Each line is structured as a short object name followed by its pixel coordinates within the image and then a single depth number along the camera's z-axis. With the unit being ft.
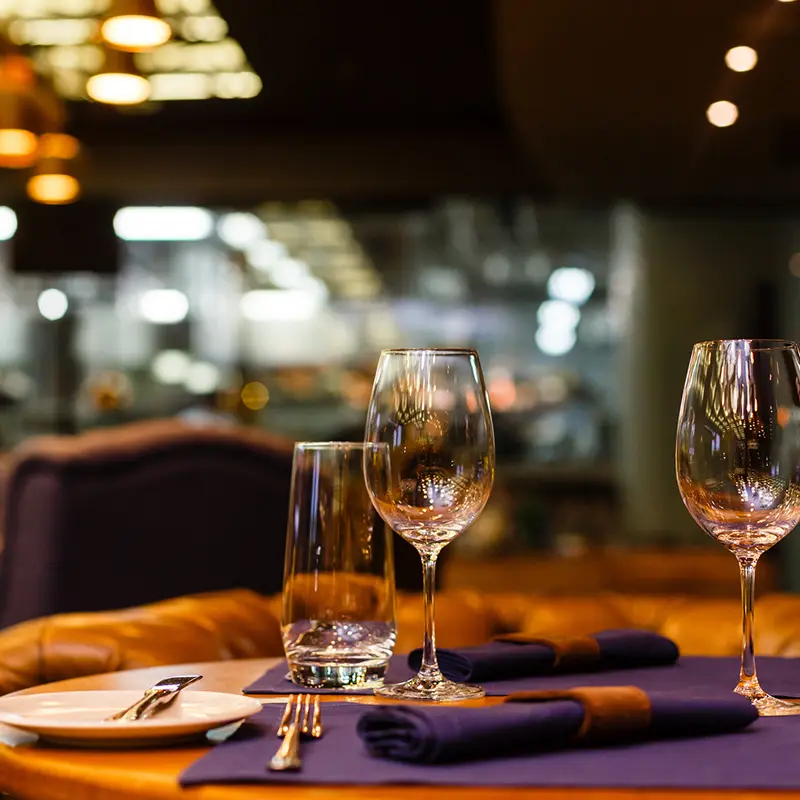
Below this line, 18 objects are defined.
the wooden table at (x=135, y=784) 3.61
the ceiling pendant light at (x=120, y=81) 16.78
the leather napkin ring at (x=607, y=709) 3.88
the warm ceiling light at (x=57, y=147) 22.89
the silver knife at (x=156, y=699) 4.04
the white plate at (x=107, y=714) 3.89
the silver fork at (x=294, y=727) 3.73
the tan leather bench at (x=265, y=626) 5.73
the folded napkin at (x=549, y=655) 4.69
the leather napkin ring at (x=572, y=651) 4.79
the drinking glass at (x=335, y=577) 4.58
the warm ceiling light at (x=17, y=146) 18.90
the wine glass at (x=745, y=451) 4.37
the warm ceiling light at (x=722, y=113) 19.24
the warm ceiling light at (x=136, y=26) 14.42
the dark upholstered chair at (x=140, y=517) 10.22
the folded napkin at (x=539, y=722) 3.75
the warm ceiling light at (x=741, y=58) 16.22
